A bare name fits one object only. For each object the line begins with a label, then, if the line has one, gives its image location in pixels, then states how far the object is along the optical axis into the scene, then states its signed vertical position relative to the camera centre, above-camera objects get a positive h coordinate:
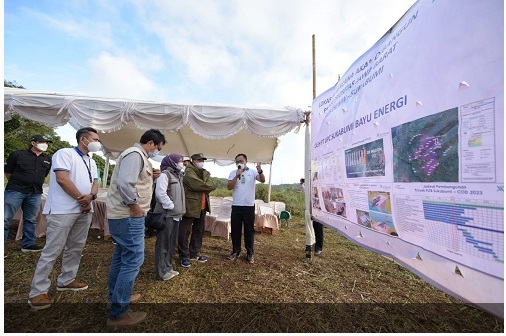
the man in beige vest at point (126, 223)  1.85 -0.43
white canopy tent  3.79 +0.87
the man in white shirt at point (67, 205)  2.14 -0.33
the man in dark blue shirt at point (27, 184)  3.31 -0.22
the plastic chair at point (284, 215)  6.66 -1.29
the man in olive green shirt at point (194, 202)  3.34 -0.48
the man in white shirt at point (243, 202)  3.58 -0.51
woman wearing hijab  2.71 -0.48
